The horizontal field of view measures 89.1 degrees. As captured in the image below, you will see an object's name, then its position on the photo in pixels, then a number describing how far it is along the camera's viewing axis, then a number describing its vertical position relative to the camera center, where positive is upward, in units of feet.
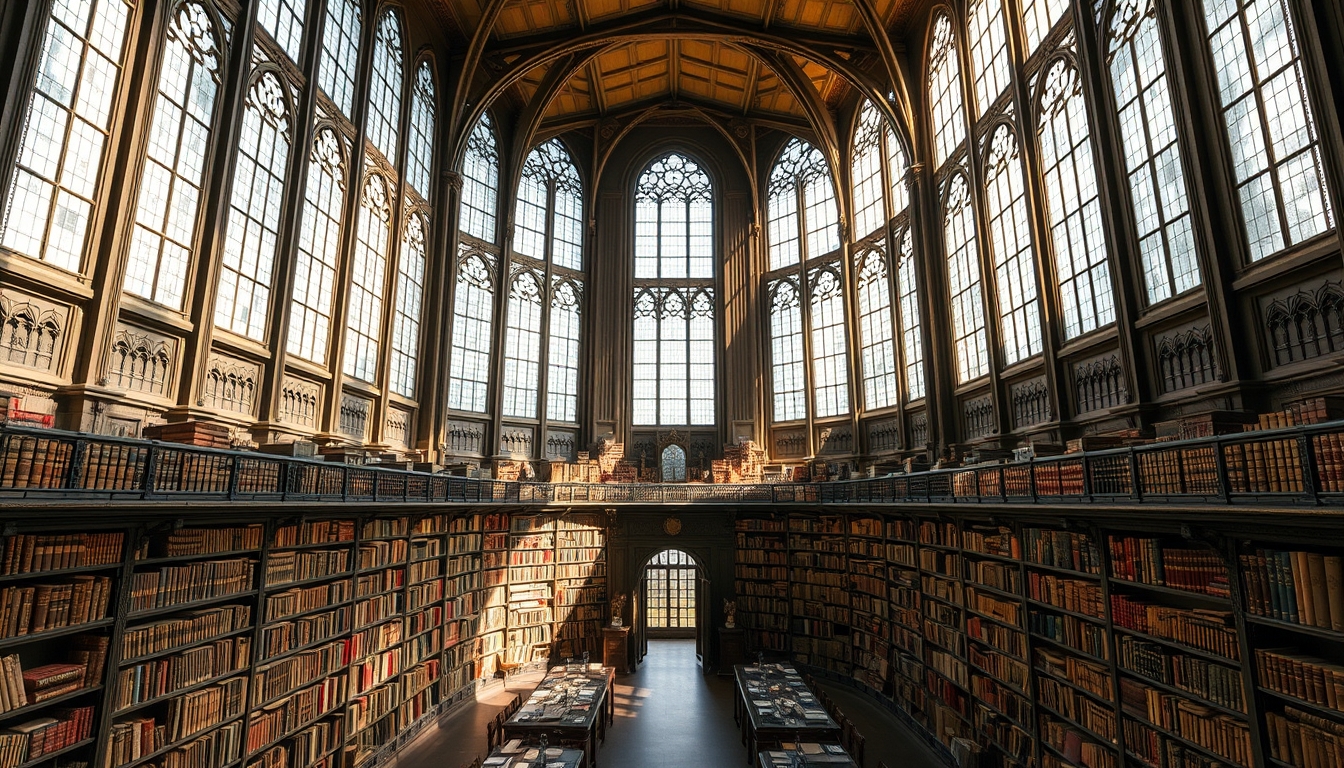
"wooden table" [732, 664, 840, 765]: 28.32 -9.21
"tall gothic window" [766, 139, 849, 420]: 71.92 +24.40
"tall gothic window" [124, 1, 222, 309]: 32.09 +16.84
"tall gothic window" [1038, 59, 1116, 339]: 38.40 +17.16
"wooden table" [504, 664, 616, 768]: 29.09 -9.27
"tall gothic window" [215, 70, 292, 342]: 38.27 +17.10
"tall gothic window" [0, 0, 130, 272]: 26.11 +14.84
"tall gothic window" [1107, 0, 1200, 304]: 32.14 +16.91
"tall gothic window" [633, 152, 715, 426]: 78.95 +24.53
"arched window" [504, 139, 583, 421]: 73.15 +24.33
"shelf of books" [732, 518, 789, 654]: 54.08 -6.30
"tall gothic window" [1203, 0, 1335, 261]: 25.93 +14.79
